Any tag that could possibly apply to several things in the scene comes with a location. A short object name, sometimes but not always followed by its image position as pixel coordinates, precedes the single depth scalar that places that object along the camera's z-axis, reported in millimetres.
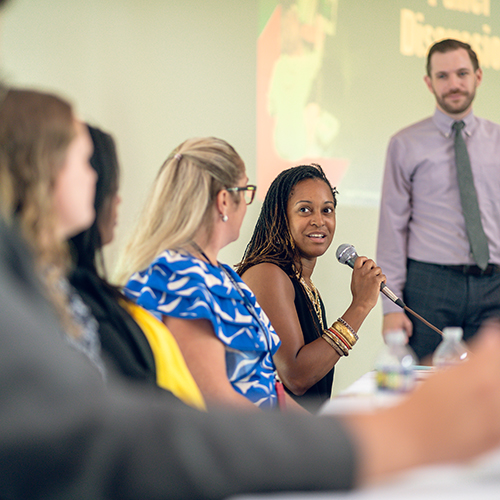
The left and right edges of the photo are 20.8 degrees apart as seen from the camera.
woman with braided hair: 3660
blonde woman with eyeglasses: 3223
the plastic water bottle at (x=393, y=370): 3021
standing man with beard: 4039
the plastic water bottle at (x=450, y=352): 3369
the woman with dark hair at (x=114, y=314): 2512
